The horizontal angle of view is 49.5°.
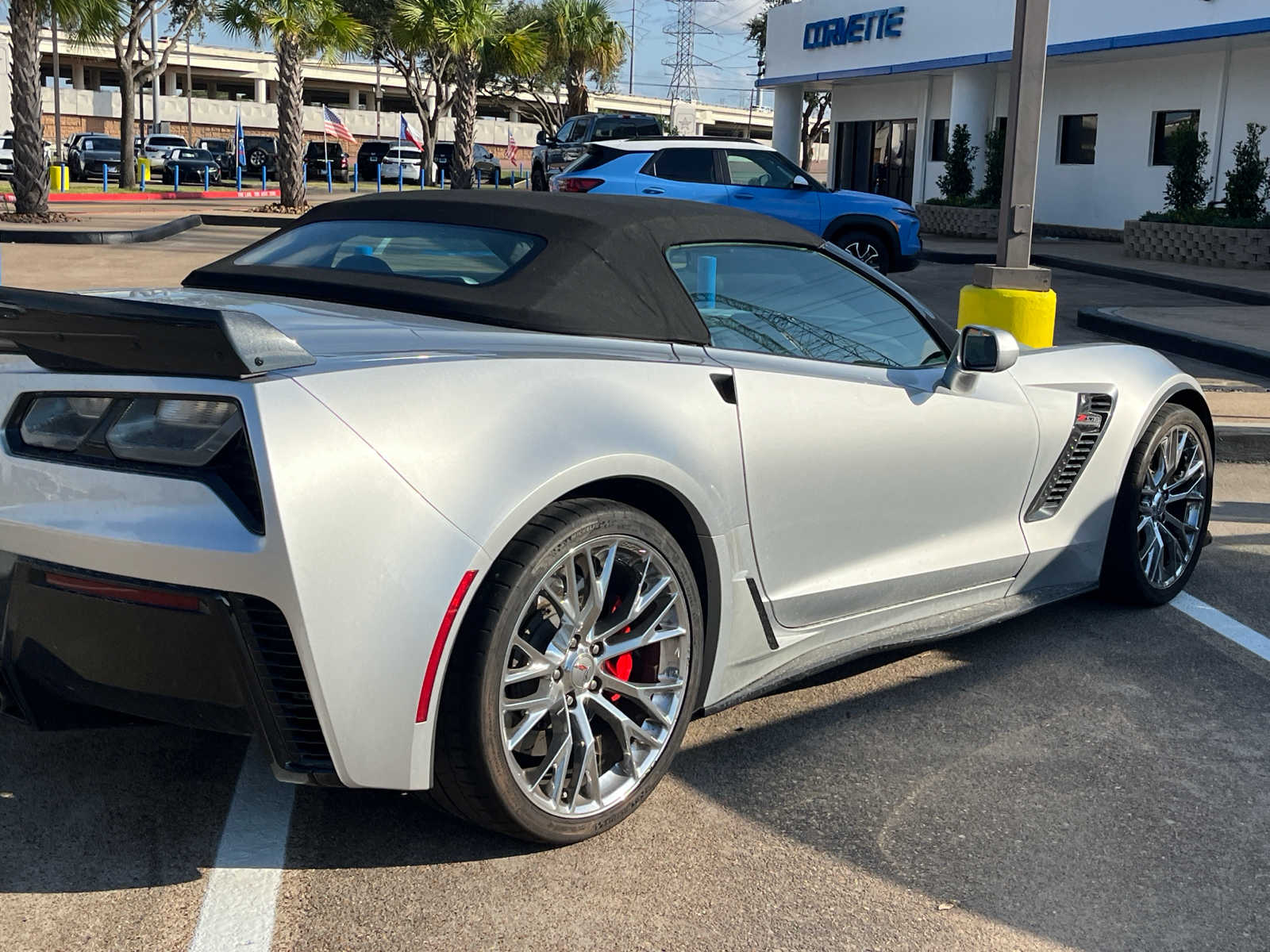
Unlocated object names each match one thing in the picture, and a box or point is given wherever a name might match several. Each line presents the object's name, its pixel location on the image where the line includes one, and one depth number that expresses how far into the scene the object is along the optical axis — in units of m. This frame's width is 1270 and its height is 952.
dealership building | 23.72
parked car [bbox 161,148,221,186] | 48.22
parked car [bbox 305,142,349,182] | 54.78
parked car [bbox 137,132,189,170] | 52.19
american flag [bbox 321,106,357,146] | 36.75
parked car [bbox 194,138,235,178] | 55.03
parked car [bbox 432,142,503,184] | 53.19
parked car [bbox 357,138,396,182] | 54.00
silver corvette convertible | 2.63
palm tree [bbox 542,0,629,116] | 50.78
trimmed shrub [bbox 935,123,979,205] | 29.05
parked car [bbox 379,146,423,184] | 51.44
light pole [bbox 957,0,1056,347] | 8.73
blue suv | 16.08
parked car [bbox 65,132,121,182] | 47.03
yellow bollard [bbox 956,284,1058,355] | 8.70
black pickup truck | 26.97
